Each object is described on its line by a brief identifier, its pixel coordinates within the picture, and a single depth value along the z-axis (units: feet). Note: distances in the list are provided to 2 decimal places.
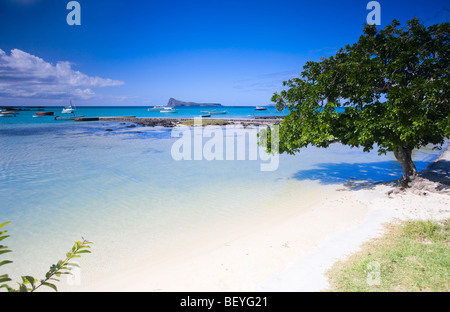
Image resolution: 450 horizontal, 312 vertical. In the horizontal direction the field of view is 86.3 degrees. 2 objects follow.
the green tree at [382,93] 27.71
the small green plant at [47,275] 7.14
